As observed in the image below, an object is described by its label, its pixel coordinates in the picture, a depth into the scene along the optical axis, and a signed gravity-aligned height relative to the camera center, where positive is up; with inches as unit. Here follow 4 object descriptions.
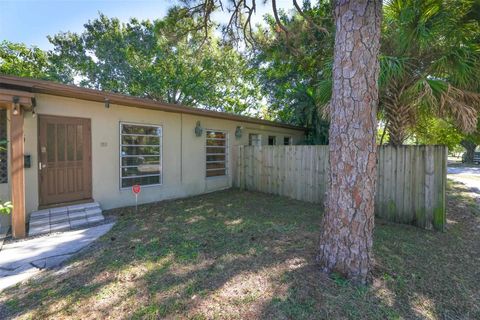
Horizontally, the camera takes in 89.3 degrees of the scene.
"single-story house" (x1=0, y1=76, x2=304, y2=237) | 165.0 +8.2
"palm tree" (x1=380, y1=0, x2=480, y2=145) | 169.0 +68.9
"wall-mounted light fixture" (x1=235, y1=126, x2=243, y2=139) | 340.8 +32.7
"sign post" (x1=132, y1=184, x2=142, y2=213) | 216.7 -29.4
